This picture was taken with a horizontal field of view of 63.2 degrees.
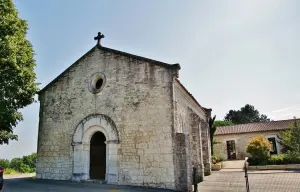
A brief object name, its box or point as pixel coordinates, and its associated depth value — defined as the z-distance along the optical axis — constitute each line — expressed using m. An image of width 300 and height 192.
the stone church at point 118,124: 10.28
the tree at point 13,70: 12.08
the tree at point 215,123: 20.83
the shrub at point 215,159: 19.87
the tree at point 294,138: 17.80
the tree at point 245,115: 52.53
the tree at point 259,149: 18.31
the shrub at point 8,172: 17.58
